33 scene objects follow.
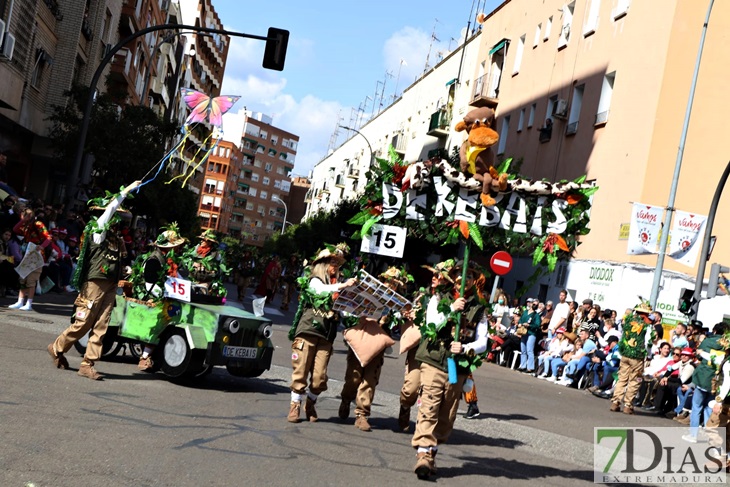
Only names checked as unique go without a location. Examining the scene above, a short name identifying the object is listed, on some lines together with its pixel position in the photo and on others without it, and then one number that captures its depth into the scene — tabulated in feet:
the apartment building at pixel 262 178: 545.85
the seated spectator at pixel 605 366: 74.90
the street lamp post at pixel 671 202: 84.58
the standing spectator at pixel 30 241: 61.00
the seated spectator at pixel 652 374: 68.08
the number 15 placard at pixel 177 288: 42.24
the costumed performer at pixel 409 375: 37.35
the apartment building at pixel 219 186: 501.56
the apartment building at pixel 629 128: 100.12
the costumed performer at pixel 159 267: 42.52
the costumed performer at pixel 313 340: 36.36
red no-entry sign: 48.78
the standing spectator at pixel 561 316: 83.51
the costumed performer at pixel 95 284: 39.01
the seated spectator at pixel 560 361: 80.07
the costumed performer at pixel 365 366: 37.37
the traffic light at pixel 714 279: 75.51
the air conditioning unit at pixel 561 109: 123.44
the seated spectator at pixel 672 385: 66.03
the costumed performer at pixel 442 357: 30.27
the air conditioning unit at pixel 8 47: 84.48
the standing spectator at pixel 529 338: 86.43
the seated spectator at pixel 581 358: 77.05
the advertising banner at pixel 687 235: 81.56
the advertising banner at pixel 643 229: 83.76
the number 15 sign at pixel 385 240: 33.45
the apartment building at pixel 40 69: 94.63
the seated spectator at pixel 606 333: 78.02
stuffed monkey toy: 32.17
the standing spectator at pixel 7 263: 63.31
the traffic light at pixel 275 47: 73.20
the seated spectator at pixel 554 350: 81.30
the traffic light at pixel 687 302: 76.84
